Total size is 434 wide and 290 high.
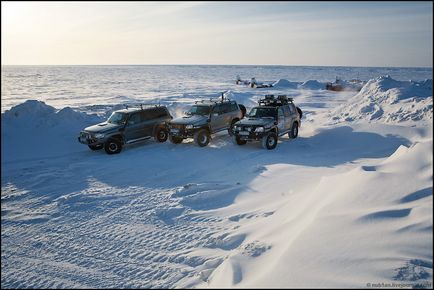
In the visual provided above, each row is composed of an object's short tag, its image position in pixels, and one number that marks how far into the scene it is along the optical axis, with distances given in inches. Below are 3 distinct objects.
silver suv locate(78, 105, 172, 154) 530.9
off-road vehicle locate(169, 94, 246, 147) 561.3
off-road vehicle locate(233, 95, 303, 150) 536.0
